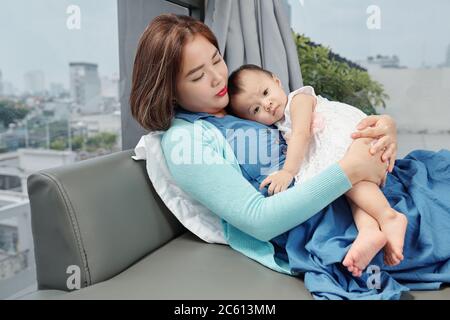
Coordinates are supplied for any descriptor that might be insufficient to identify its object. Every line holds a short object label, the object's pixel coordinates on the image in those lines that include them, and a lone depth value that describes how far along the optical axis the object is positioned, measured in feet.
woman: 3.13
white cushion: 3.77
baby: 2.89
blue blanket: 2.90
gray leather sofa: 2.94
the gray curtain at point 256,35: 5.52
